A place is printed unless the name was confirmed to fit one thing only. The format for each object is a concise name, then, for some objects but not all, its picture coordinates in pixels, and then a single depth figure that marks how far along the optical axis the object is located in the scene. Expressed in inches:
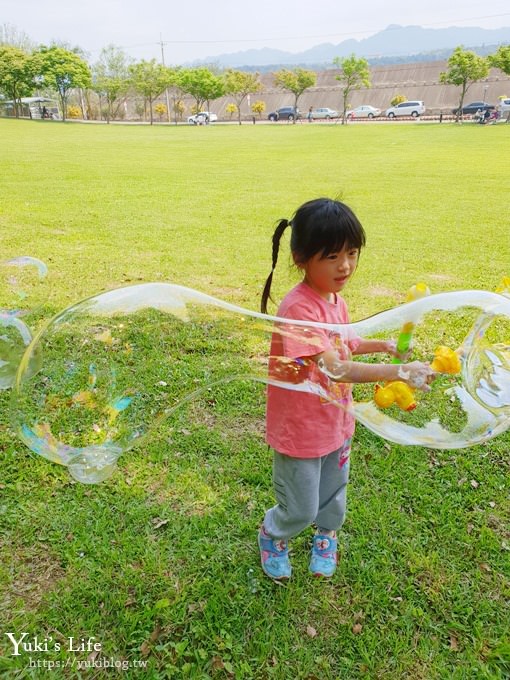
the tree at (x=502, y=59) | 1500.1
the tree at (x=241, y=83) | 2108.8
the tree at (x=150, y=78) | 2036.2
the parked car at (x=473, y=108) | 1693.4
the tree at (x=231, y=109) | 2211.9
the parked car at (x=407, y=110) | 1831.9
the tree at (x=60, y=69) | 1820.9
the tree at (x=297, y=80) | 2104.6
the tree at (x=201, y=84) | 2038.6
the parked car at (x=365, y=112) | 1935.3
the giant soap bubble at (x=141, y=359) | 80.4
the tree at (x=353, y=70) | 1852.9
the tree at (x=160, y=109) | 2218.3
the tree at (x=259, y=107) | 2156.5
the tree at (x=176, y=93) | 2081.3
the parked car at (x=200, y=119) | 1883.6
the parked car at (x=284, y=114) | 1972.2
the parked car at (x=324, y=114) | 2011.6
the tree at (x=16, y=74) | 1729.8
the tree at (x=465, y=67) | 1560.0
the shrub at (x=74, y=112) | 2157.1
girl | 68.5
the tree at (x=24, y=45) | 2468.6
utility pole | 2299.3
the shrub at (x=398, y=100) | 2027.6
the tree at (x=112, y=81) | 2084.2
